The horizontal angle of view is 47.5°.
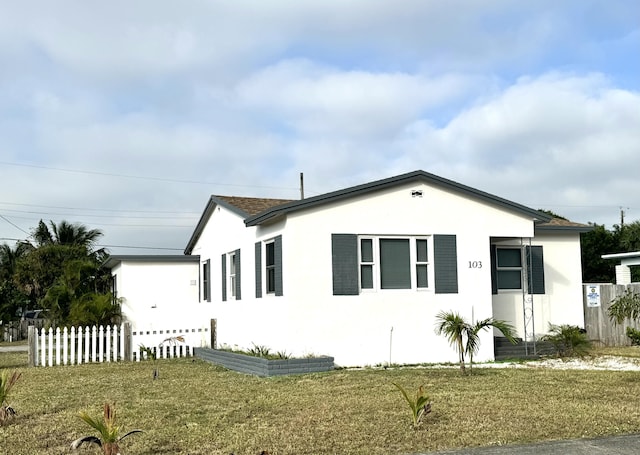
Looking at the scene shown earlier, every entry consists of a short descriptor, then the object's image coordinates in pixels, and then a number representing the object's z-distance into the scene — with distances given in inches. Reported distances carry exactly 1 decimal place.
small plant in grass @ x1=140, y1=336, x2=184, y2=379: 757.9
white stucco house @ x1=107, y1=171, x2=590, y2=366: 605.9
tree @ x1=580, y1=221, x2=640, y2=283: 1590.8
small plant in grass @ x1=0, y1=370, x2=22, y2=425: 357.4
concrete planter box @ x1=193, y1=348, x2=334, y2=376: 554.9
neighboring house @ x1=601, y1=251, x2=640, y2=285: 1194.6
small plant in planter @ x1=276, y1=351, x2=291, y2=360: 597.7
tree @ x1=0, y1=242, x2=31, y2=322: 1449.3
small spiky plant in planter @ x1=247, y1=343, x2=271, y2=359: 626.6
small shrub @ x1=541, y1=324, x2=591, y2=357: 657.0
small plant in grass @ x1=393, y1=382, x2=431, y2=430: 328.5
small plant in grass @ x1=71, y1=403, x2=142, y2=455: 260.2
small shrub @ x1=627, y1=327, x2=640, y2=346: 730.8
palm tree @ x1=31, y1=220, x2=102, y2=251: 1540.4
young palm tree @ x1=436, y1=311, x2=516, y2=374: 518.3
